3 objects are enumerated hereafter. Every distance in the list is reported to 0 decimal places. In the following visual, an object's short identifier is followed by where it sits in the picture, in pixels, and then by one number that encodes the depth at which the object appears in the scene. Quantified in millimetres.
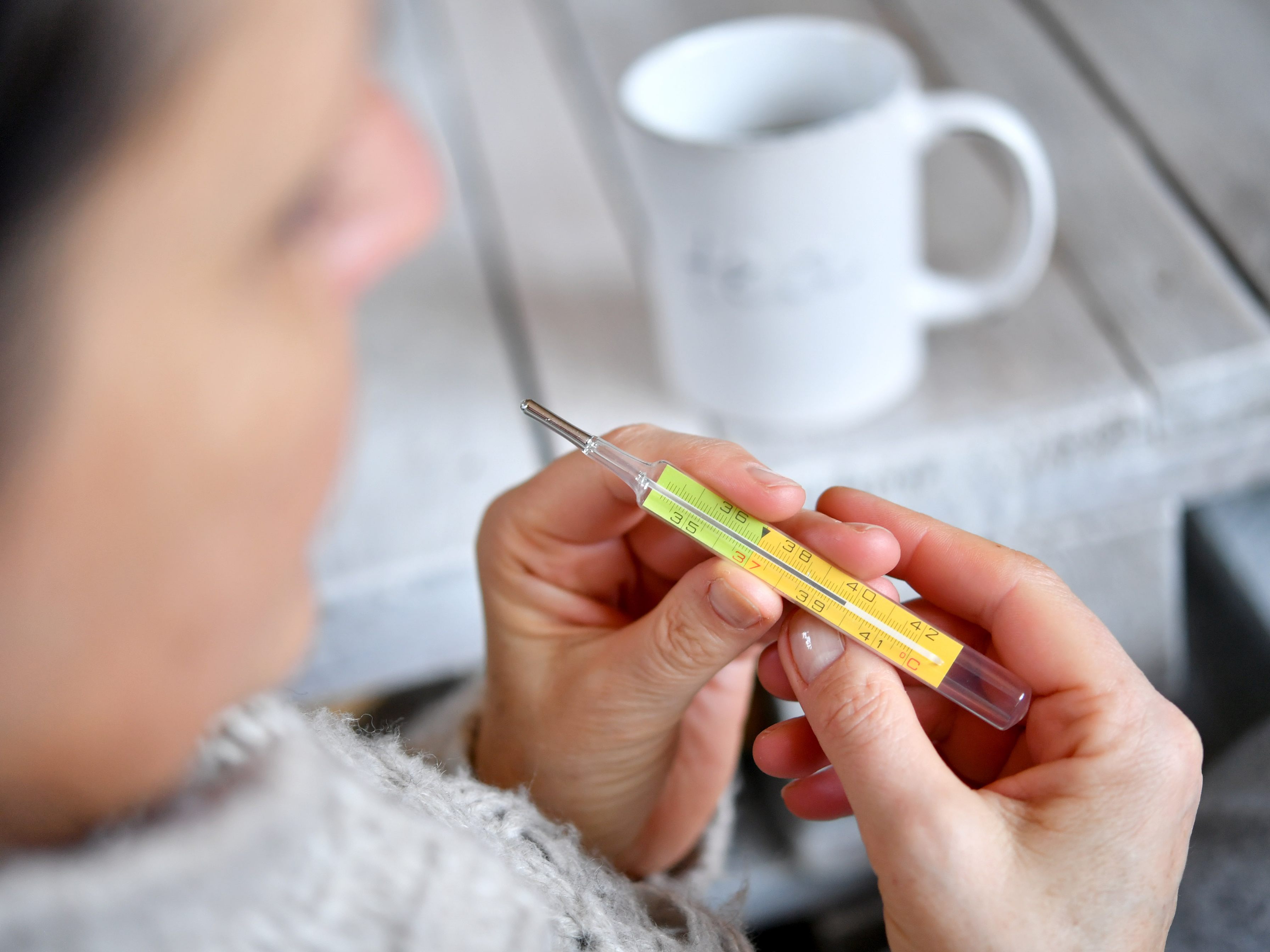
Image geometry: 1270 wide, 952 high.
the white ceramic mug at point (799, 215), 519
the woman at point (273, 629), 198
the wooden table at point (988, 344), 571
